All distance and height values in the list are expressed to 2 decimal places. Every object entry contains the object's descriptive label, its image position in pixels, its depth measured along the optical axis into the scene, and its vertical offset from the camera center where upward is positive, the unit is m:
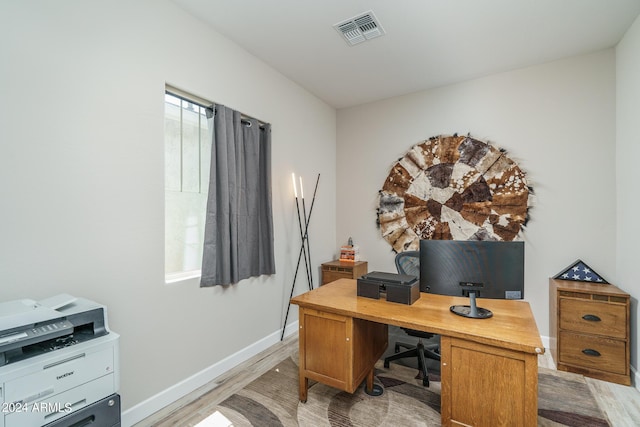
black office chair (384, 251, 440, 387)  2.42 -1.19
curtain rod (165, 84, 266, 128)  2.21 +0.91
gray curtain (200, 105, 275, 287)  2.41 +0.09
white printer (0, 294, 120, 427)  1.10 -0.61
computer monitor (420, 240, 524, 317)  1.68 -0.33
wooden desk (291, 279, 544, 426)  1.42 -0.76
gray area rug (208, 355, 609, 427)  1.92 -1.34
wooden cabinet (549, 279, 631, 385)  2.34 -0.96
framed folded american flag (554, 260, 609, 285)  2.70 -0.56
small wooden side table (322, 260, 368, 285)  3.62 -0.71
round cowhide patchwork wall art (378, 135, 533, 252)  3.13 +0.21
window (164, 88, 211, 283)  2.29 +0.26
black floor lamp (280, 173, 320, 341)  3.44 -0.29
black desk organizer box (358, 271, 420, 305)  1.94 -0.50
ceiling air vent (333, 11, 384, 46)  2.33 +1.52
